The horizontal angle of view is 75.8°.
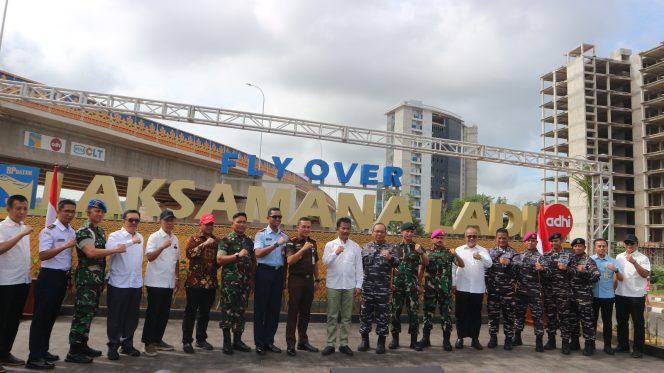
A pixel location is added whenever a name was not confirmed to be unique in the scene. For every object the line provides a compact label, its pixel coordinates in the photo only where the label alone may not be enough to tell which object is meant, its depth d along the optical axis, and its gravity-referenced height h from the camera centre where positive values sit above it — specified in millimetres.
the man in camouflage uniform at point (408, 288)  5605 -652
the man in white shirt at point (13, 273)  3988 -489
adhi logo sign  8992 +563
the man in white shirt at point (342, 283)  5219 -595
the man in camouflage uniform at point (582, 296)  5699 -681
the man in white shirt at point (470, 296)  5805 -751
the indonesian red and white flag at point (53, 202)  4512 +233
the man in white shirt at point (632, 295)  5676 -629
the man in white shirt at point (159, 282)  4805 -625
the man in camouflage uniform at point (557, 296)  5789 -713
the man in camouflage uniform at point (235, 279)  4941 -566
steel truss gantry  12805 +3495
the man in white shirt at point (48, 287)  4145 -641
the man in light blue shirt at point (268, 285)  5012 -632
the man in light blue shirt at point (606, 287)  5794 -559
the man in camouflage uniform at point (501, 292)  5887 -701
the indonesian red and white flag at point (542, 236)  6518 +121
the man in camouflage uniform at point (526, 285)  5984 -594
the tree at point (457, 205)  51969 +4535
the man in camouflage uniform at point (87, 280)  4395 -577
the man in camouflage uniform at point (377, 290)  5328 -669
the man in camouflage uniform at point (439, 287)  5680 -634
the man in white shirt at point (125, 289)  4547 -679
